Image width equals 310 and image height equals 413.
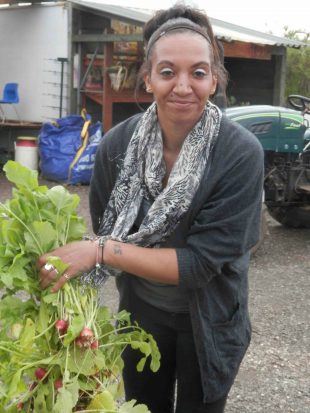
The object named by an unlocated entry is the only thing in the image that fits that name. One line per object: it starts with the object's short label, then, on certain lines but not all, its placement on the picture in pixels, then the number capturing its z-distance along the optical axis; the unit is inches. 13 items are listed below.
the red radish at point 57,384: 75.6
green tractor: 270.2
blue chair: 471.3
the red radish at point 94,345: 75.9
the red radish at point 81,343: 75.3
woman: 81.0
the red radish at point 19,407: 78.1
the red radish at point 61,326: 75.9
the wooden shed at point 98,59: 406.3
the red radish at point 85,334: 75.4
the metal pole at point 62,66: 439.5
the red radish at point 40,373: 76.4
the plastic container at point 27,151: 424.5
